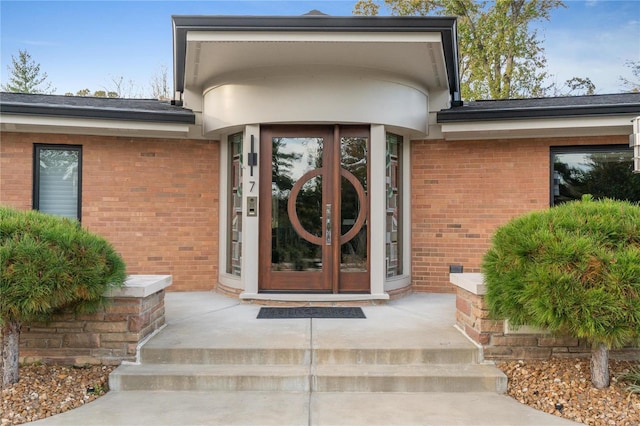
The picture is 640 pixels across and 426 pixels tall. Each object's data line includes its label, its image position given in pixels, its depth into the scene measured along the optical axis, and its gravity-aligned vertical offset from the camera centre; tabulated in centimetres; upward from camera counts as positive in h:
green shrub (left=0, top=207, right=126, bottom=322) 335 -38
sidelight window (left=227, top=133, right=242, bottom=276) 682 +19
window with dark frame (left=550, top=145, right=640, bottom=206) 700 +75
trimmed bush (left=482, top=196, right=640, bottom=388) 330 -40
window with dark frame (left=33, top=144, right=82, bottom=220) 700 +62
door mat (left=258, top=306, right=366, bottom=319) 554 -118
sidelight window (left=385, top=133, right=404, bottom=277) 677 +23
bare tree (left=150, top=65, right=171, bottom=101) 2311 +713
